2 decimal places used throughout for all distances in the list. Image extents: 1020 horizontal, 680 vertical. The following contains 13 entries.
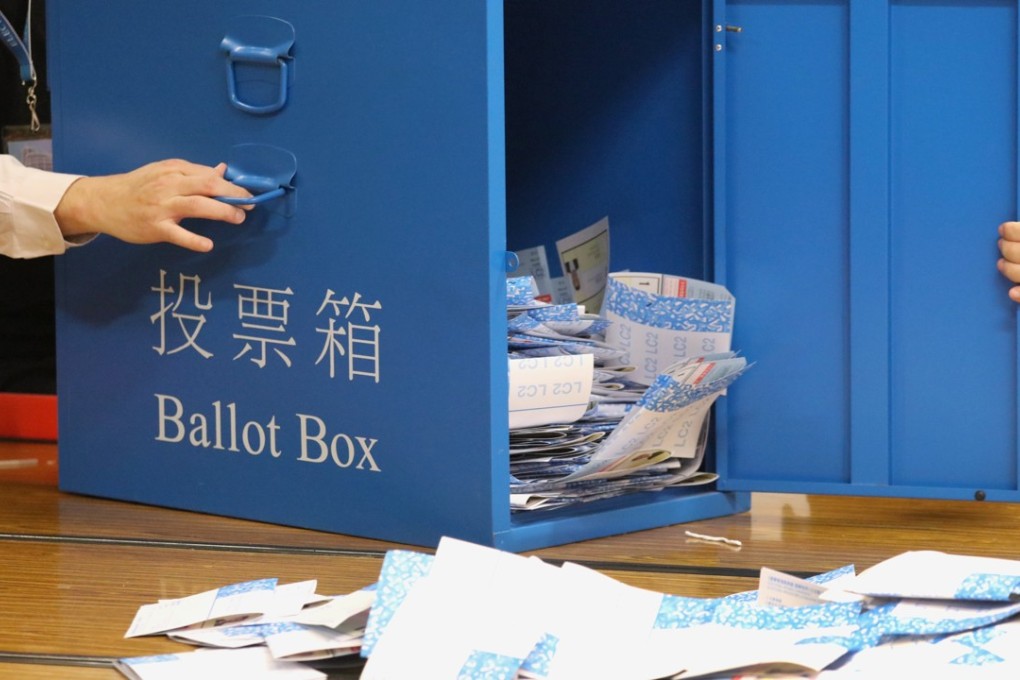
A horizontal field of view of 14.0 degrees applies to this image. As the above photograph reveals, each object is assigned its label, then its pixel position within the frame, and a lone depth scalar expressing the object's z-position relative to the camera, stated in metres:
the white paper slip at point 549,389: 4.07
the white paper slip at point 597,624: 3.71
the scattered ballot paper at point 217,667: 3.70
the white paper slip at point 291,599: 3.83
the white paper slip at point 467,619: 3.69
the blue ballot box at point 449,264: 4.03
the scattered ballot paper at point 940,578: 3.78
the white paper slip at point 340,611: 3.76
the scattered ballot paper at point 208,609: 3.82
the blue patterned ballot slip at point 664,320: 4.18
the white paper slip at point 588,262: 4.44
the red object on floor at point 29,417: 4.66
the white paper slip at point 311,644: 3.73
